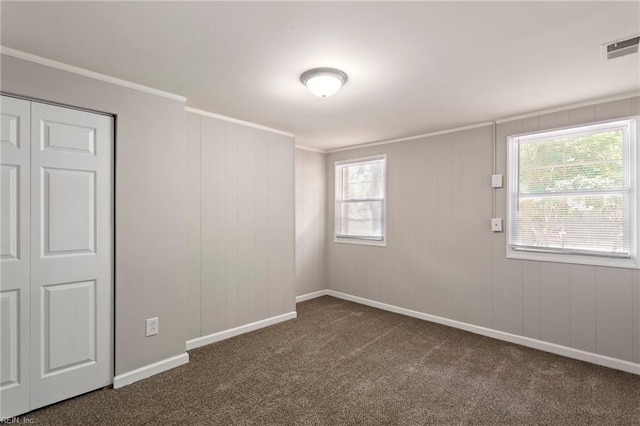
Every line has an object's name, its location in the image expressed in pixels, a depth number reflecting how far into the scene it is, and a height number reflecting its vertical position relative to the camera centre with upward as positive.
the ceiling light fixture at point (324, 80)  2.26 +0.94
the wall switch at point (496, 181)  3.43 +0.34
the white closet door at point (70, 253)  2.17 -0.28
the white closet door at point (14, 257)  2.05 -0.28
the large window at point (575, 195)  2.78 +0.17
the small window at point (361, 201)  4.65 +0.18
